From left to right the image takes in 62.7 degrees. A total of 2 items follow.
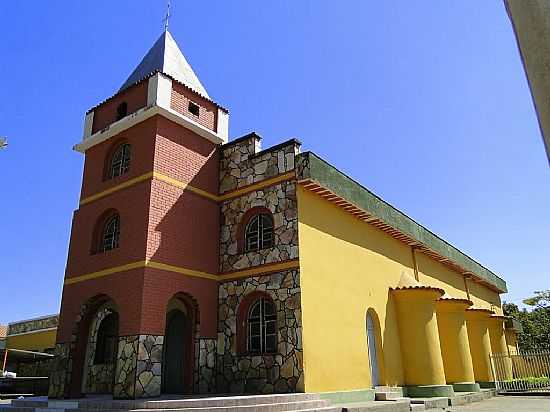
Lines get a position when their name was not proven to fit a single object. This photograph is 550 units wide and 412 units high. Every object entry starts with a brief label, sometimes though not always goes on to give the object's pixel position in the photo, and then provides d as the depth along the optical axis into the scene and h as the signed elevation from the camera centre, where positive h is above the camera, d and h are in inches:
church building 466.0 +107.4
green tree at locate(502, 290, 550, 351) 1478.8 +107.3
